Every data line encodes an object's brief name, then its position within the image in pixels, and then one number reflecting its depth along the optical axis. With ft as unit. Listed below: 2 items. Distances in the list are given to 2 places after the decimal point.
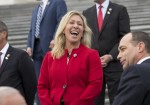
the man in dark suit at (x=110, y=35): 38.56
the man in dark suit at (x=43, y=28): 42.23
